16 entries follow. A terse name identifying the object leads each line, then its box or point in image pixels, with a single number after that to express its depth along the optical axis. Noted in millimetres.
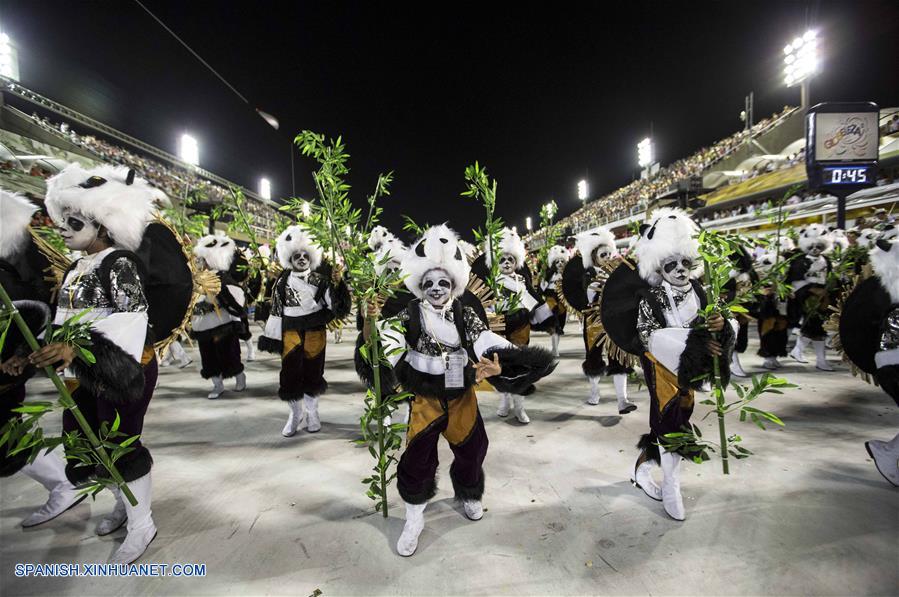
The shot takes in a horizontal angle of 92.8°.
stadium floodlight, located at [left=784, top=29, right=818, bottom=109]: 20719
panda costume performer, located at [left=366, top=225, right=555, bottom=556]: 2496
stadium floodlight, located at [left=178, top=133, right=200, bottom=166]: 28328
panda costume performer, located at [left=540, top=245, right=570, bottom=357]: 7969
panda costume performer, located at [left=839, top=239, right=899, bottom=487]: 2715
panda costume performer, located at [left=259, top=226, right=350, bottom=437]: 4188
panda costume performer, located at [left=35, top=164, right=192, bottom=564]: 2201
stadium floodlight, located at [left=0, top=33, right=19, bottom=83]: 15922
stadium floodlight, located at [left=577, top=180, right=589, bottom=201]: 47759
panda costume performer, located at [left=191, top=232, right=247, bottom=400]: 5422
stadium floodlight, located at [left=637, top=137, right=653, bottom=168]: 40344
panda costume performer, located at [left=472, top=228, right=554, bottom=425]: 4725
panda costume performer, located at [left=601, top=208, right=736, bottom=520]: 2449
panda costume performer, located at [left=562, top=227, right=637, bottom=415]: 4953
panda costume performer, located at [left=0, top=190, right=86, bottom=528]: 2440
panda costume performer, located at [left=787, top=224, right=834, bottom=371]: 5902
